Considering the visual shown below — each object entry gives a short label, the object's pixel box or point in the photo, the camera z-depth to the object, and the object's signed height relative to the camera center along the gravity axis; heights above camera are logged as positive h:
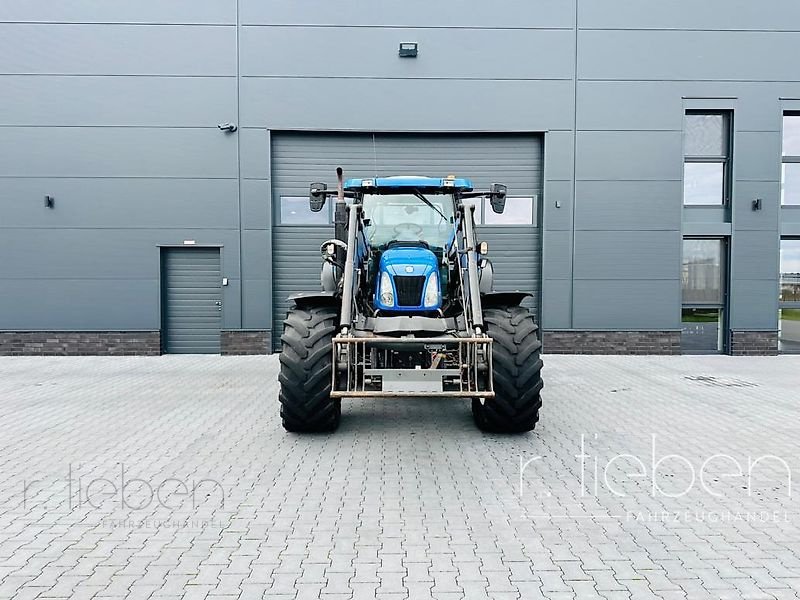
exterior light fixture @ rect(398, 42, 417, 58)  11.60 +5.02
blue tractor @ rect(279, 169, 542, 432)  5.50 -0.44
